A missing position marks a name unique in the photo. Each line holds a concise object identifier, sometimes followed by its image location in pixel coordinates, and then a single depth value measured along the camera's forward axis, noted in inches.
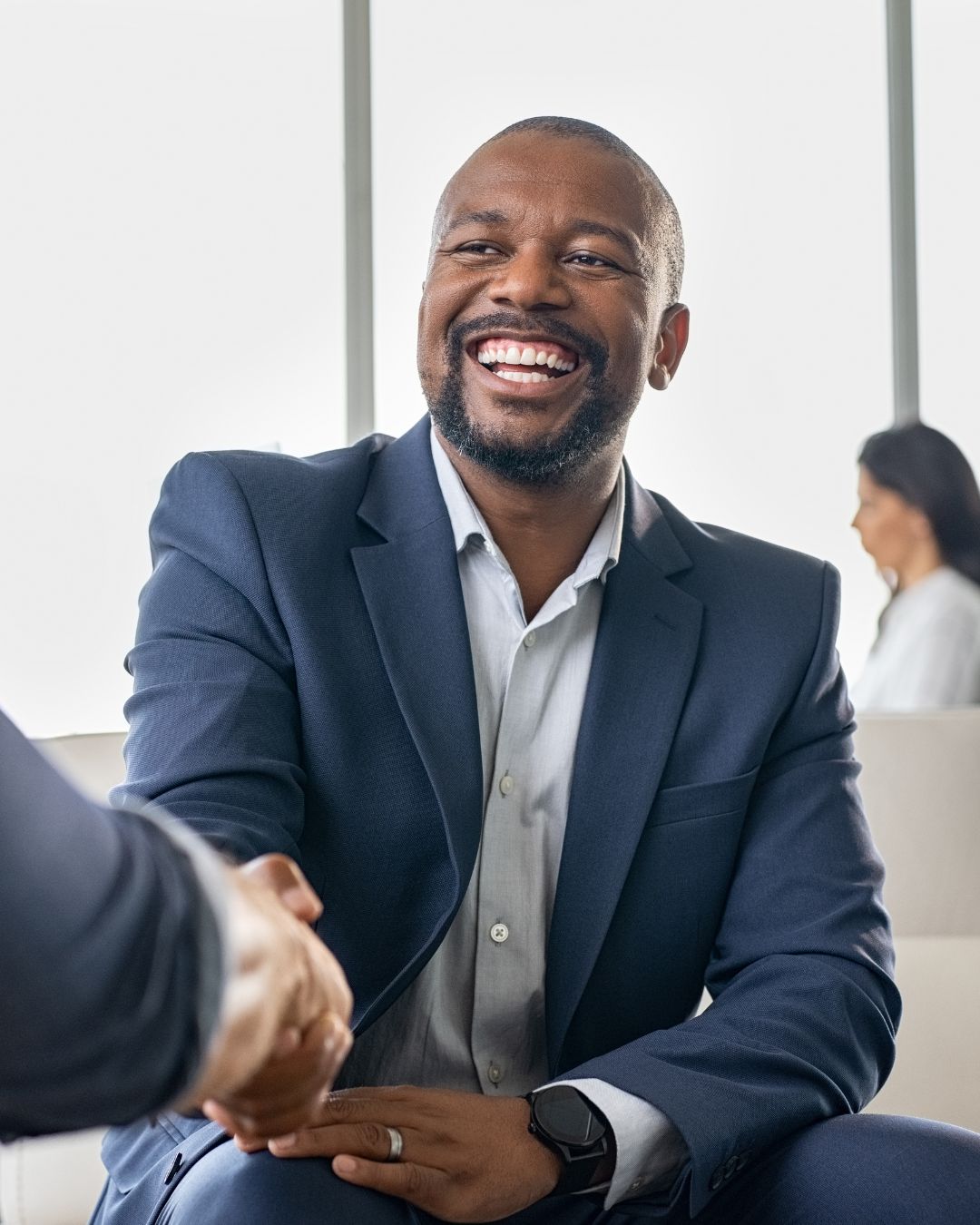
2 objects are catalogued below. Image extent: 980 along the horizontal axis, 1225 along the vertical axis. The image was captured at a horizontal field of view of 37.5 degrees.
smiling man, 47.5
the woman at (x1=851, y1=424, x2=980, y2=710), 123.6
